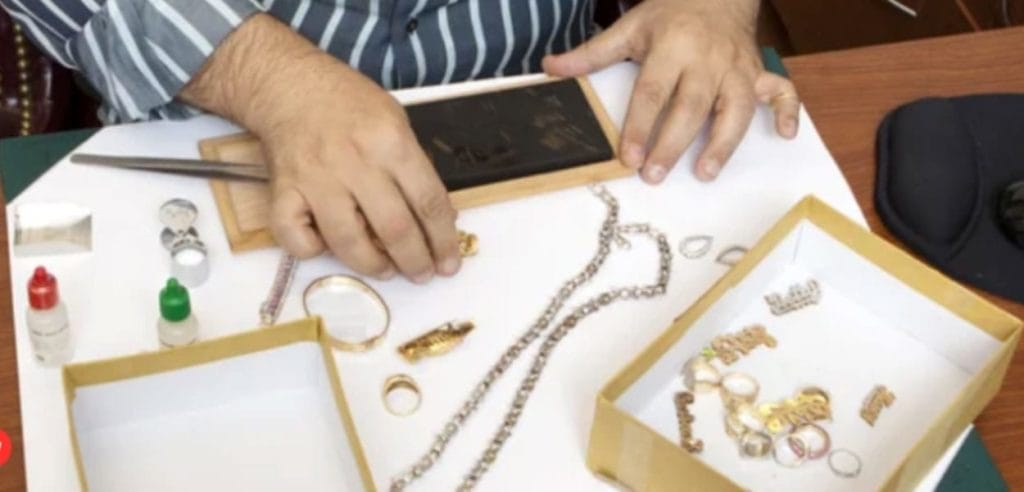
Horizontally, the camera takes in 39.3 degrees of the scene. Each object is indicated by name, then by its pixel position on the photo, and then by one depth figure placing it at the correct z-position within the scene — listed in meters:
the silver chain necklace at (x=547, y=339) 0.94
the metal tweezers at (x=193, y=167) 1.08
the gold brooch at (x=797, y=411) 0.98
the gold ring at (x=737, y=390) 0.99
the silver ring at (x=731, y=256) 1.09
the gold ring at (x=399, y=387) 0.97
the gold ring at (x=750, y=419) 0.97
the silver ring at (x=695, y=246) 1.09
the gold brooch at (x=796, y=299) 1.05
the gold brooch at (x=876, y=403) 0.99
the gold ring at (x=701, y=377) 0.99
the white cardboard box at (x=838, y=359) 0.92
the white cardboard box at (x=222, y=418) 0.90
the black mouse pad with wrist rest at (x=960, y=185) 1.11
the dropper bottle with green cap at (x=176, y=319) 0.95
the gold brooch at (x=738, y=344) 1.01
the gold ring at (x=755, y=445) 0.96
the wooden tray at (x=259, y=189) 1.06
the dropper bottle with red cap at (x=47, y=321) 0.96
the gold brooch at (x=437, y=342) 1.00
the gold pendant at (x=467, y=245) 1.07
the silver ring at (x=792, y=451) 0.97
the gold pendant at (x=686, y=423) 0.96
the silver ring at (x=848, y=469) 0.96
